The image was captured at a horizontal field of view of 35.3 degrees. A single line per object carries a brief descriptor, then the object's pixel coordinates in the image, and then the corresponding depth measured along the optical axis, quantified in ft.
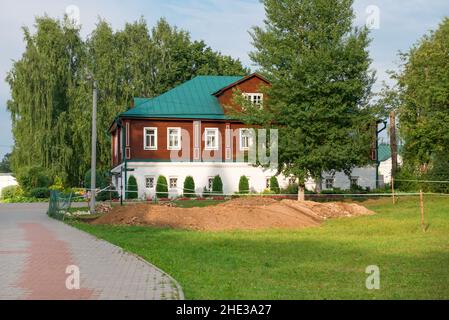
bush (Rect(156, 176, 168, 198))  162.20
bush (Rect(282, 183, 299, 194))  159.12
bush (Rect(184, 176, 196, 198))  163.12
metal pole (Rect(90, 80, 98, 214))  111.04
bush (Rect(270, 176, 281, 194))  166.09
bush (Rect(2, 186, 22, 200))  187.42
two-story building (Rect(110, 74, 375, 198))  165.89
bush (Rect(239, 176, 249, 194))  165.96
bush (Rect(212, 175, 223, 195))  164.86
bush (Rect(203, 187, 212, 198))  160.97
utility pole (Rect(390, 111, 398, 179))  180.34
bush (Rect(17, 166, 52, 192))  184.03
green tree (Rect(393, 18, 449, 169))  135.54
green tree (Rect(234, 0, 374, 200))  120.16
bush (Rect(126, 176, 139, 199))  160.56
